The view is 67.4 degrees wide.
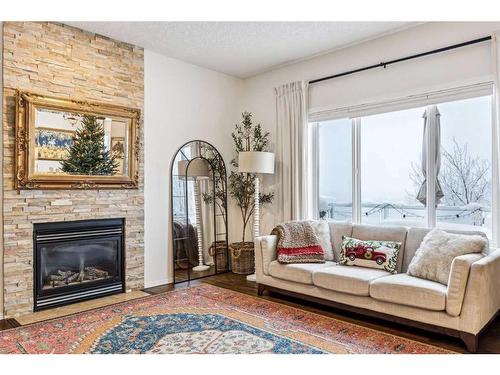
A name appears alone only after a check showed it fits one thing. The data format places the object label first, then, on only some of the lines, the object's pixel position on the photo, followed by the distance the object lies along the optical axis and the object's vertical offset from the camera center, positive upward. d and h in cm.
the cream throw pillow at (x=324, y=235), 406 -48
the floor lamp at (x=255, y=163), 472 +37
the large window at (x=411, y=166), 356 +27
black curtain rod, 347 +139
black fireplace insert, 363 -71
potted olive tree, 508 +4
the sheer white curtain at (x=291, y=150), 479 +54
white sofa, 265 -79
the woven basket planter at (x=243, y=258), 505 -90
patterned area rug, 267 -111
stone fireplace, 343 +88
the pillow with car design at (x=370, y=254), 347 -60
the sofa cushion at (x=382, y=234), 358 -43
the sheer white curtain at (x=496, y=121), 332 +62
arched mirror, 477 -26
